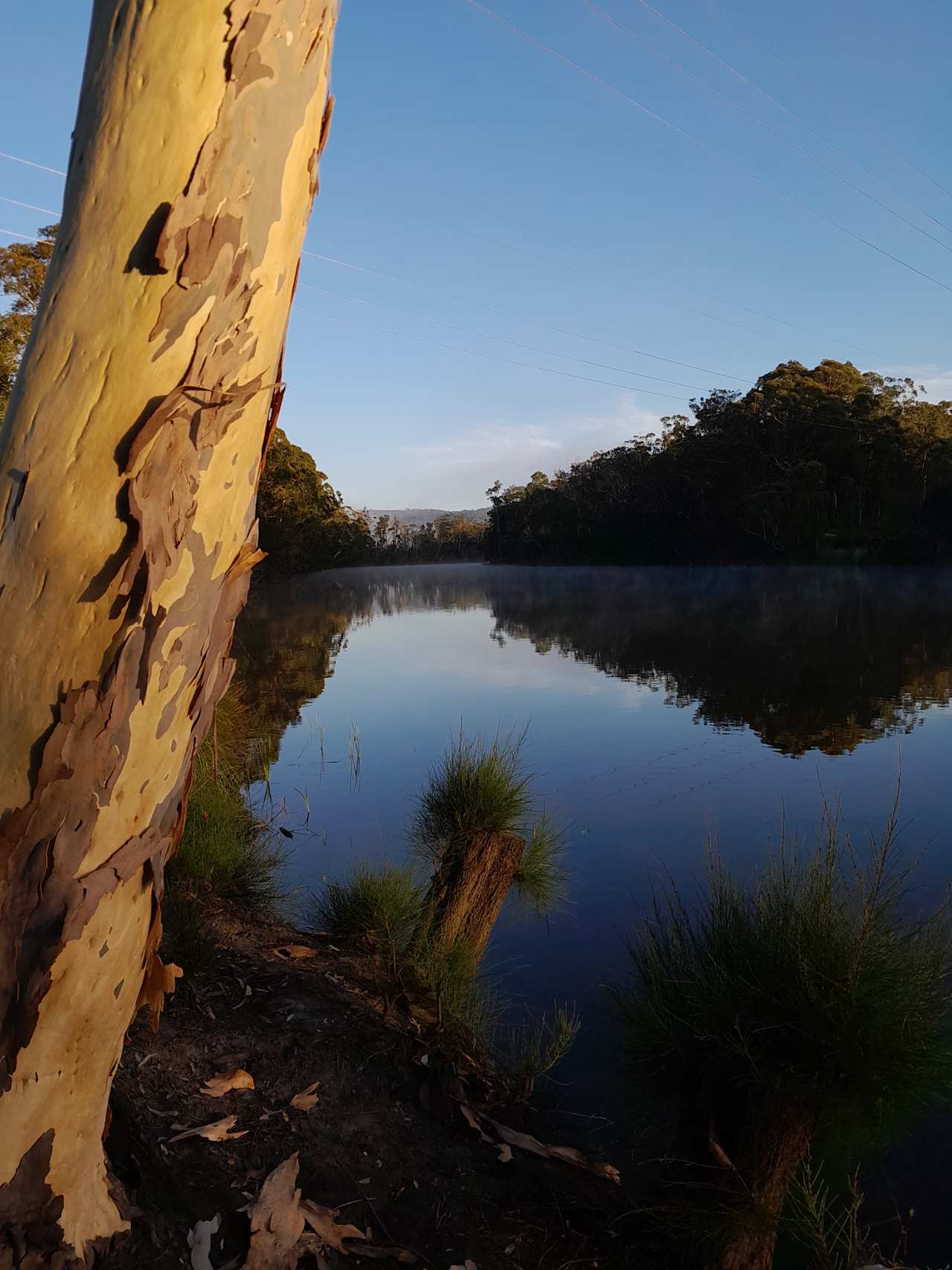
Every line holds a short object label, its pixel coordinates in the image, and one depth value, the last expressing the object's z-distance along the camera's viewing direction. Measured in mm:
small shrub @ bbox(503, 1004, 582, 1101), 2762
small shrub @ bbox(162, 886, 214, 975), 2928
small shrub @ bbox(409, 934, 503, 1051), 3027
